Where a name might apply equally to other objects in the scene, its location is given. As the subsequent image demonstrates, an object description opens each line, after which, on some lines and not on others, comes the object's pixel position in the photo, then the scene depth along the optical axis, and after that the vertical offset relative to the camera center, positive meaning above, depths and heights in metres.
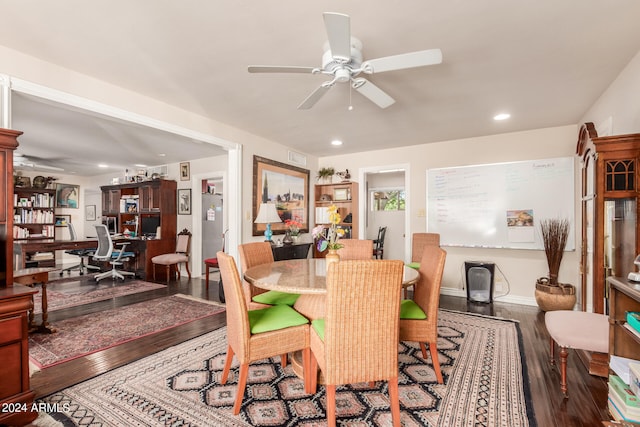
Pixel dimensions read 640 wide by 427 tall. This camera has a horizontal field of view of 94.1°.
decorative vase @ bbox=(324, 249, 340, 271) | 1.98 -0.29
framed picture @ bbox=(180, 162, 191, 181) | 6.05 +0.87
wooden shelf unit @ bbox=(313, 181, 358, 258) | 5.38 +0.29
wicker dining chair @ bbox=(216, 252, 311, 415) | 1.74 -0.72
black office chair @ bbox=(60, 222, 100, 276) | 6.07 -0.85
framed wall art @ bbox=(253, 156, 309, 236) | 4.37 +0.39
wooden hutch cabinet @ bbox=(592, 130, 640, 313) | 2.20 +0.05
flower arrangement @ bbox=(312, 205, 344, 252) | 2.15 -0.14
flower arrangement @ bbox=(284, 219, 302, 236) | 4.83 -0.25
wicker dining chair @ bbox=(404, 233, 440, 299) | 3.95 -0.37
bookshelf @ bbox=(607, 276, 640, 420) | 1.77 -0.67
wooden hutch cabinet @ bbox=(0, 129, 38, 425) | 1.67 -0.74
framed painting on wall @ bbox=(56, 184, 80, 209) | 7.73 +0.50
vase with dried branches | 3.55 -0.78
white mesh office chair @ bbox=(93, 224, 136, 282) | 5.40 -0.72
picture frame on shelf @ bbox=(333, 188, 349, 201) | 5.45 +0.38
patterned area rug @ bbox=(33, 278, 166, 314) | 4.05 -1.21
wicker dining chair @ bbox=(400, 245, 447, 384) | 2.09 -0.74
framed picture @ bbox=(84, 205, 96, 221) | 8.20 +0.04
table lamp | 4.00 +0.01
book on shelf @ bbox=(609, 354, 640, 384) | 1.63 -0.86
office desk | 4.90 -0.60
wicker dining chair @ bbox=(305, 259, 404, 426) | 1.50 -0.58
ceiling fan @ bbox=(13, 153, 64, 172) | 5.57 +1.05
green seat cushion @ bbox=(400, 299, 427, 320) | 2.12 -0.71
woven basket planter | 3.54 -0.99
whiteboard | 3.96 +0.19
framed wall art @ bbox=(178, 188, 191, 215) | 6.03 +0.28
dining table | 1.82 -0.44
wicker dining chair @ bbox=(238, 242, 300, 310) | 2.46 -0.63
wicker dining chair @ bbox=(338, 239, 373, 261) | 3.08 -0.36
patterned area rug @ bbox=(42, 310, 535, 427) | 1.73 -1.19
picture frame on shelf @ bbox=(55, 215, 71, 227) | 7.72 -0.15
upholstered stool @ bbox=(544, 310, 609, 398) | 1.94 -0.79
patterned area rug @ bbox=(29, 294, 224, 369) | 2.60 -1.20
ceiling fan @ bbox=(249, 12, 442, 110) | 1.48 +0.92
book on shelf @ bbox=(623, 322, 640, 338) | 1.59 -0.63
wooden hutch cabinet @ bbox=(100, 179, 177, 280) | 5.75 -0.03
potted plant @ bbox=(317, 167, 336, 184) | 5.55 +0.76
